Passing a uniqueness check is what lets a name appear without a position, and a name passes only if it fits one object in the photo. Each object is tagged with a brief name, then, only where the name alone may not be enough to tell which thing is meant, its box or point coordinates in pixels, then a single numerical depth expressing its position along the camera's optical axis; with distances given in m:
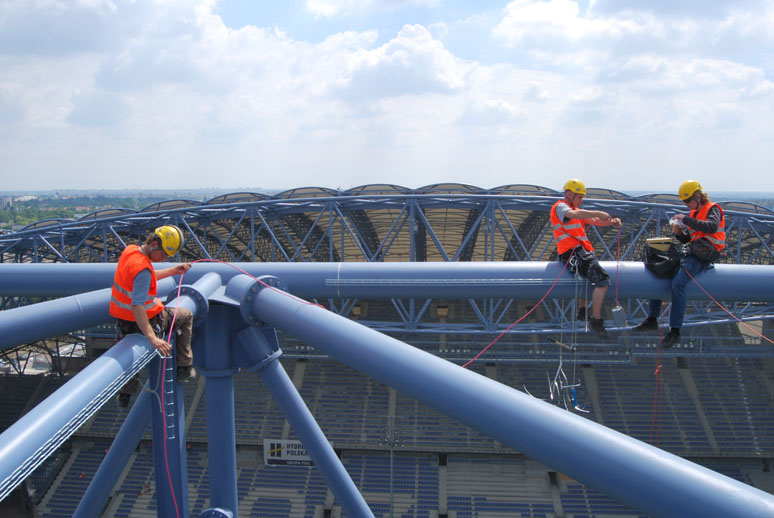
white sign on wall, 25.14
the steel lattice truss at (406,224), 22.08
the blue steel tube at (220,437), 4.36
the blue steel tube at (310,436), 4.49
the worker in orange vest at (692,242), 4.69
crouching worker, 3.69
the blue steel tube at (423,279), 4.49
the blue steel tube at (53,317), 3.70
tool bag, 4.62
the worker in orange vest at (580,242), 4.60
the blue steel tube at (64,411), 2.32
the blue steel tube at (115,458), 4.49
